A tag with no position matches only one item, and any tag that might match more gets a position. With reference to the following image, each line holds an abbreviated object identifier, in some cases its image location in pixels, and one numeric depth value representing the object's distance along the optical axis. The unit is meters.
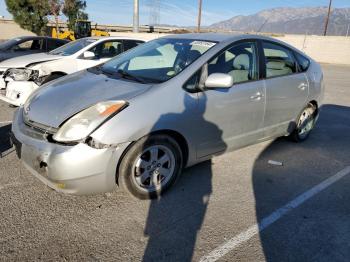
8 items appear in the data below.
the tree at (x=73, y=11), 39.03
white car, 5.79
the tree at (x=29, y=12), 36.94
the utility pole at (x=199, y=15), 38.67
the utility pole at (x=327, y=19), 38.75
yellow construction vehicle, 22.98
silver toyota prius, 2.86
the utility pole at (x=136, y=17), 22.56
